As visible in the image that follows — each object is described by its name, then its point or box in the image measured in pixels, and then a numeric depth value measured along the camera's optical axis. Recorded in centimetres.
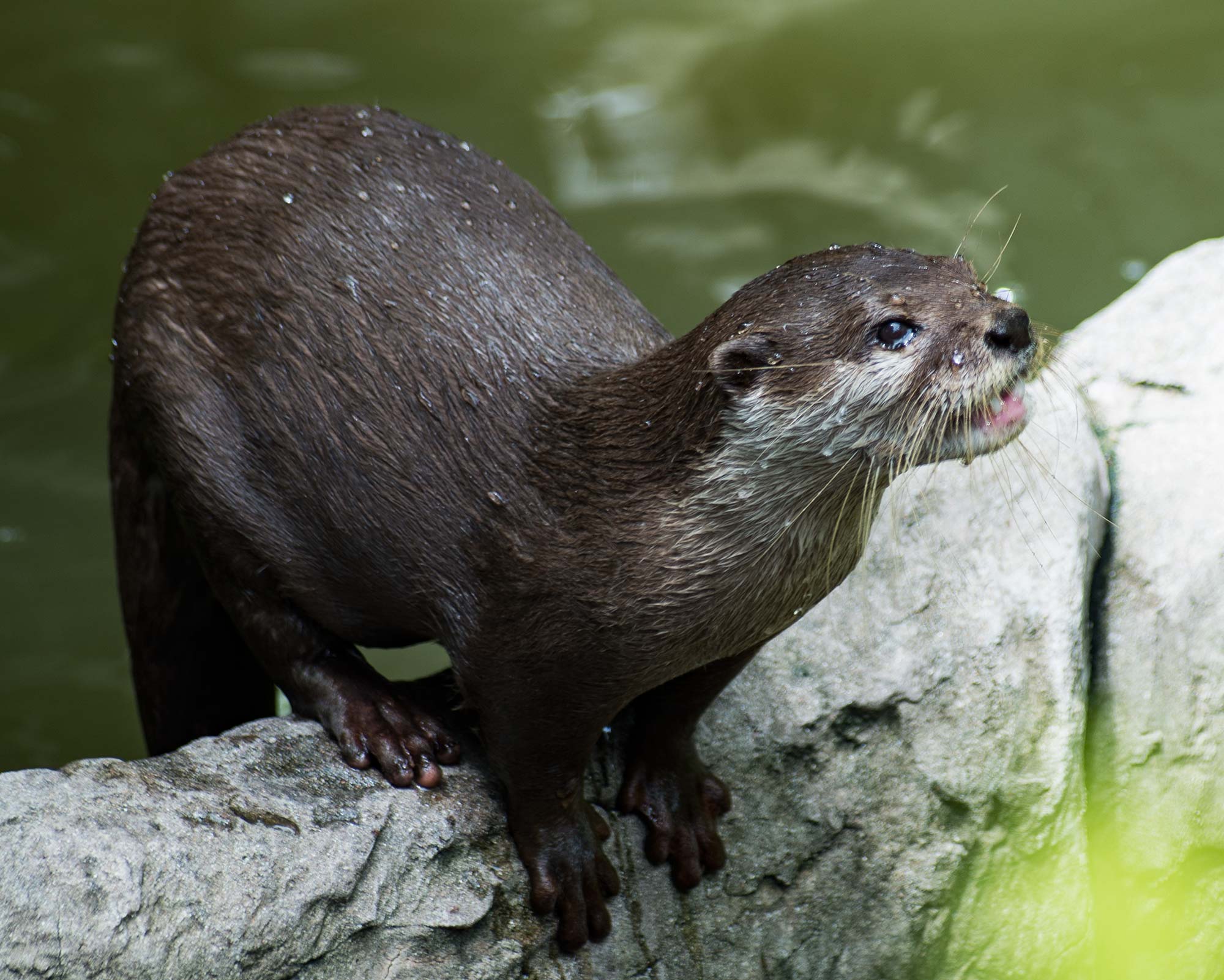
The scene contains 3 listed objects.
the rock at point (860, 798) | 446
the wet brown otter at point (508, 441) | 396
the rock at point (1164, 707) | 518
